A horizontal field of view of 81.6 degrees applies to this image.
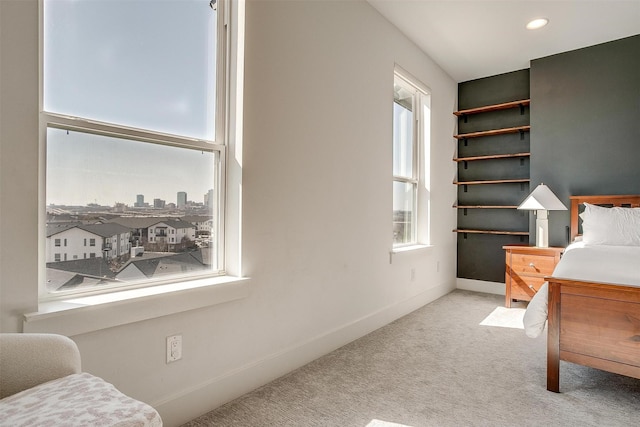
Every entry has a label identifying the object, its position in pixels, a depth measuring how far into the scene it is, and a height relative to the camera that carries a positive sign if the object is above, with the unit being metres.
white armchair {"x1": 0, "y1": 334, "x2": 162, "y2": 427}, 0.83 -0.45
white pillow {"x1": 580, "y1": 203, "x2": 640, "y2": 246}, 2.89 -0.09
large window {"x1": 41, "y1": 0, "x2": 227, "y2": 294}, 1.44 +0.33
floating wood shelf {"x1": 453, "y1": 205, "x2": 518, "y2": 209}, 4.32 +0.10
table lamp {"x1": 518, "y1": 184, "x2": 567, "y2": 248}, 3.64 +0.09
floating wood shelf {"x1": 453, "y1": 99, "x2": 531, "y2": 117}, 4.21 +1.27
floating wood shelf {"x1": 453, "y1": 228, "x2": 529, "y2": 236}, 4.25 -0.20
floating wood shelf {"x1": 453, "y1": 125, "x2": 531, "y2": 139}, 4.23 +0.99
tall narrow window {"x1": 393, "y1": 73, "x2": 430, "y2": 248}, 3.73 +0.57
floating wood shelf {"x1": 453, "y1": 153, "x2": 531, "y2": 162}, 4.20 +0.69
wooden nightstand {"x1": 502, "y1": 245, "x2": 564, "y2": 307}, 3.66 -0.54
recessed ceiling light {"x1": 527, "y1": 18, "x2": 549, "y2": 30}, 3.24 +1.71
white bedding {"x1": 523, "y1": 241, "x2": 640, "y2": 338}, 2.00 -0.31
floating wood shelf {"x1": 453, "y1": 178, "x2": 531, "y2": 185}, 4.21 +0.40
